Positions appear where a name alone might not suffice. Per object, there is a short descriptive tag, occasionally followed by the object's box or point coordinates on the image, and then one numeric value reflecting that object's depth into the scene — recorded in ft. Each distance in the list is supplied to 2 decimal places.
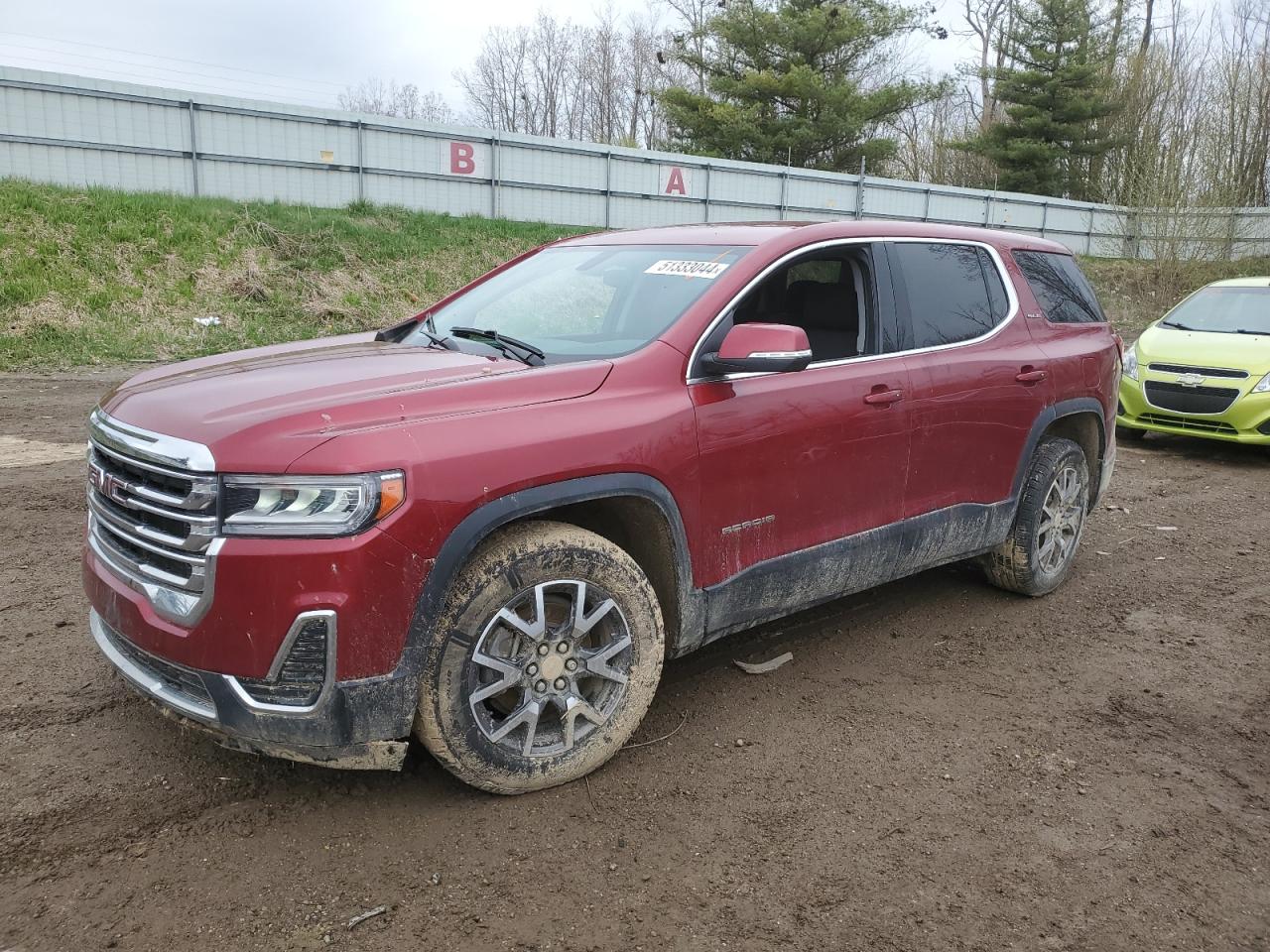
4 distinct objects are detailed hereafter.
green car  29.27
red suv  8.57
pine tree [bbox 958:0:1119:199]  122.62
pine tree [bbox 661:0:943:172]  106.63
